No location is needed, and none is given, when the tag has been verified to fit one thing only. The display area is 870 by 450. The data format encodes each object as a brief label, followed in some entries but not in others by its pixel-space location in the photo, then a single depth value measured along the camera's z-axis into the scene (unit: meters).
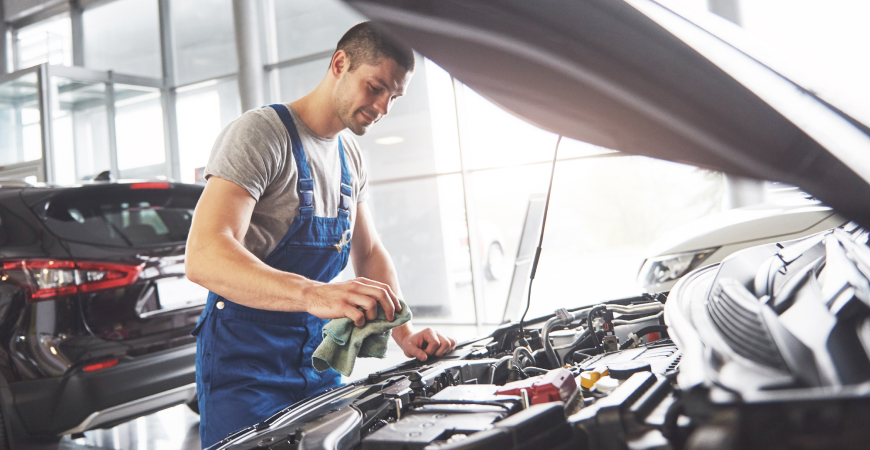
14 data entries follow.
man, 1.26
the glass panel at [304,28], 6.66
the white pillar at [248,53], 6.53
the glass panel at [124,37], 8.17
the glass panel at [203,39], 7.61
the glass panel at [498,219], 5.78
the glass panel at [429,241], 6.12
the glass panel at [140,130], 7.96
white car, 2.58
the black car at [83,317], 2.24
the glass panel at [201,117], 7.56
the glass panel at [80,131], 7.62
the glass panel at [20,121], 7.42
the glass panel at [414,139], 6.03
